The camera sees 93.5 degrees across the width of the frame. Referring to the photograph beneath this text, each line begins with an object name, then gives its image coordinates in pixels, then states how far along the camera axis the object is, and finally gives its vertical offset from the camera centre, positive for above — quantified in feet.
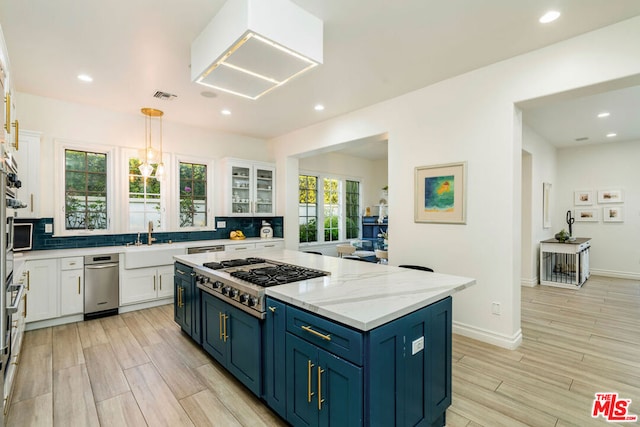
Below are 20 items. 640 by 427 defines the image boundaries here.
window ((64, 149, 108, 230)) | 13.62 +1.04
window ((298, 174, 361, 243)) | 22.75 +0.33
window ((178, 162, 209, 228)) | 16.72 +0.99
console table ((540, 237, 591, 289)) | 17.79 -3.25
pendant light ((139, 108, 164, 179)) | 13.60 +3.81
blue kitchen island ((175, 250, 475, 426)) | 4.73 -2.52
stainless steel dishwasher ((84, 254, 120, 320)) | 12.60 -3.11
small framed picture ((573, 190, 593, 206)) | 21.52 +1.03
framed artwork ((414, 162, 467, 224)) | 11.02 +0.72
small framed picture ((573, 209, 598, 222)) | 21.43 -0.21
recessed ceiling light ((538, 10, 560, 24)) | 7.48 +4.97
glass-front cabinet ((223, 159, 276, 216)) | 17.66 +1.50
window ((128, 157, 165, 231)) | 15.19 +0.63
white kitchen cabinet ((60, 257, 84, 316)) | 12.09 -2.98
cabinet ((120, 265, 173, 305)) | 13.37 -3.30
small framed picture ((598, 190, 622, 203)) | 20.45 +1.10
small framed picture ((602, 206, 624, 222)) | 20.43 -0.13
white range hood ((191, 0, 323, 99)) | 6.48 +3.85
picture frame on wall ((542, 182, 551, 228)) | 20.03 +0.49
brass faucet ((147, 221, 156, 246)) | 15.16 -1.24
